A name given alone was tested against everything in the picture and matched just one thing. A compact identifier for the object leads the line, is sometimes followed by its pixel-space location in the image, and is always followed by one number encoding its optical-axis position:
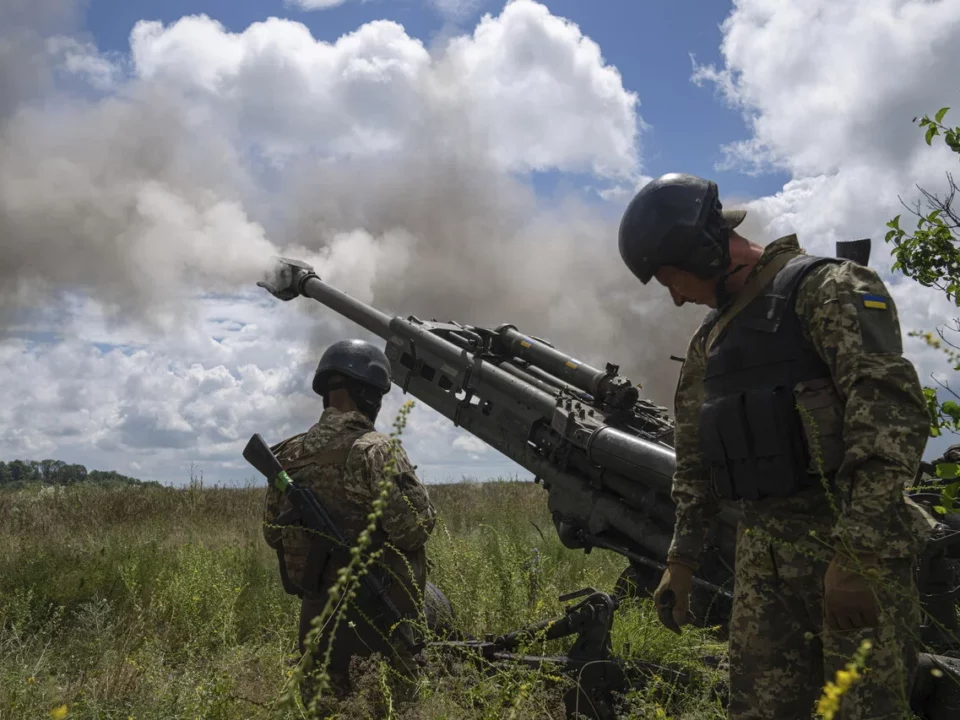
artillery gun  3.98
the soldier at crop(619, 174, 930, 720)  2.13
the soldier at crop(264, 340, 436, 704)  3.87
